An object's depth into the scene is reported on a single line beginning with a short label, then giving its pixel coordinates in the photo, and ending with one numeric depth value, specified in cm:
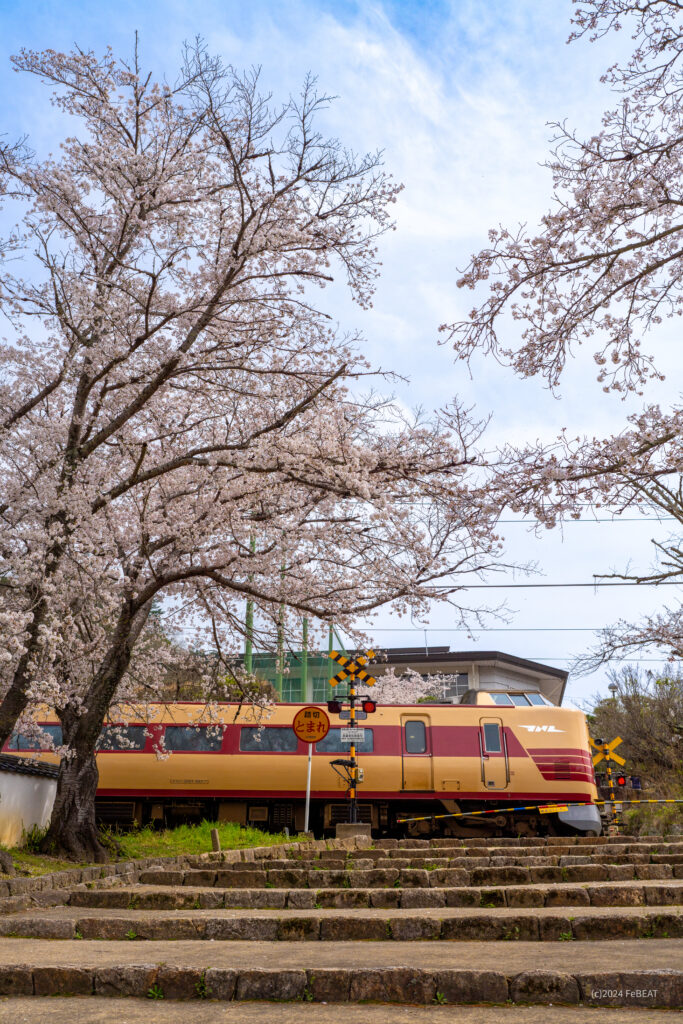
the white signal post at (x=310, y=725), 1348
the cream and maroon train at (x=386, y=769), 1705
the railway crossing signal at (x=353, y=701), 1443
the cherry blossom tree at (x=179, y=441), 932
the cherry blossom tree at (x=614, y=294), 678
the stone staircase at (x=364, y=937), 343
